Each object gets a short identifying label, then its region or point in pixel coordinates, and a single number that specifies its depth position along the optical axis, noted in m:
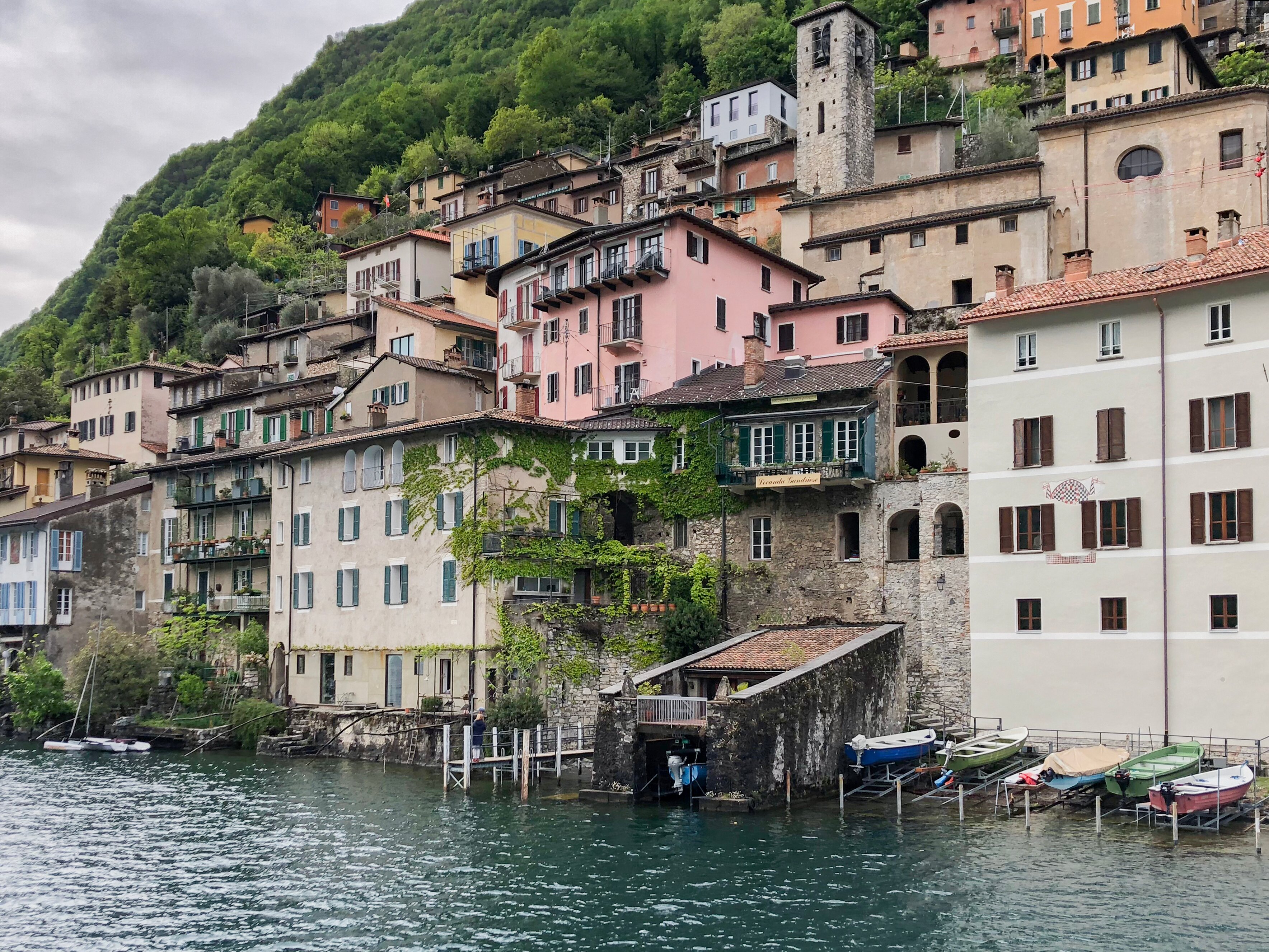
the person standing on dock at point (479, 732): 45.31
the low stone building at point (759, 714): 36.50
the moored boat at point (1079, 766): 35.31
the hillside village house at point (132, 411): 90.88
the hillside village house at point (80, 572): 66.62
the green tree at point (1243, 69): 76.19
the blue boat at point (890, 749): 38.56
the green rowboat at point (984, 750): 38.19
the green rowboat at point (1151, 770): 34.09
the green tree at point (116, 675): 58.50
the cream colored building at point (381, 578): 49.56
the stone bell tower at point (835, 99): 84.25
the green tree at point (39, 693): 59.41
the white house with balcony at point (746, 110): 102.00
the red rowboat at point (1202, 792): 32.53
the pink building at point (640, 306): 58.56
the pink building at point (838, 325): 58.22
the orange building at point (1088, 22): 89.88
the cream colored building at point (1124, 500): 38.59
